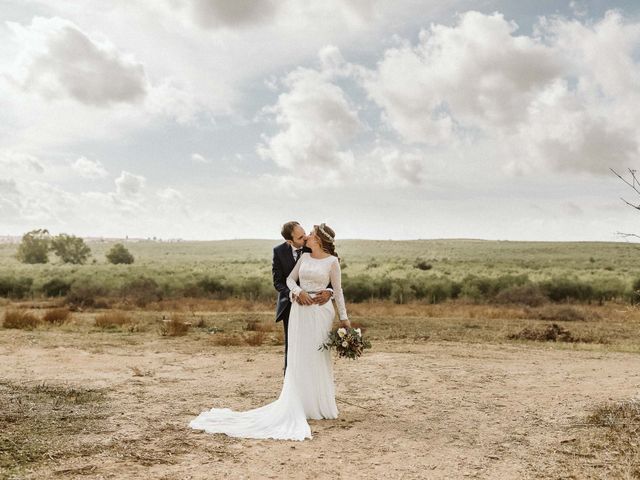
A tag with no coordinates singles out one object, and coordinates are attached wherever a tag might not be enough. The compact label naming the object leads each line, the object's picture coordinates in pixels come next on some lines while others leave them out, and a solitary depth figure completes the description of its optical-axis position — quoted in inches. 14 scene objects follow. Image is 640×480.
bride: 301.4
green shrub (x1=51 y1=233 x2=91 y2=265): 2878.9
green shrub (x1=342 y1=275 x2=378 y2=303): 1209.3
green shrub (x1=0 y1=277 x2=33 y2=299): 1257.4
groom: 318.3
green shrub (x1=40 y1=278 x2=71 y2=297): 1257.0
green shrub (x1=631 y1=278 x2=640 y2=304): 1142.8
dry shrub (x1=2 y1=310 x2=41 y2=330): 701.3
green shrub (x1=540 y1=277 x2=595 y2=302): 1202.1
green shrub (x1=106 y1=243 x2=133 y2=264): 2893.7
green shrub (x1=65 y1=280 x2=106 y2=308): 1036.5
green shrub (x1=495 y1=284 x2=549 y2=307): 1103.0
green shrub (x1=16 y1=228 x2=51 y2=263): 2792.8
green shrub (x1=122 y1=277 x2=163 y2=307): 1094.0
